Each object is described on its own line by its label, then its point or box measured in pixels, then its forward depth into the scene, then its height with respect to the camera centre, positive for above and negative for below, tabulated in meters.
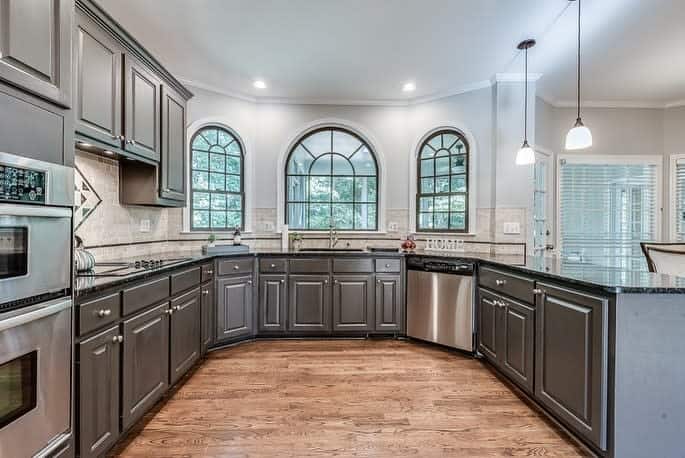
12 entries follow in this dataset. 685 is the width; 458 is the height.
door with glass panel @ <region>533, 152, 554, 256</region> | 4.08 +0.33
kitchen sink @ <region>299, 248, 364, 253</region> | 4.19 -0.25
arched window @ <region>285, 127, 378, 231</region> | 4.46 +0.59
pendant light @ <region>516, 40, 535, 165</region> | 3.01 +0.71
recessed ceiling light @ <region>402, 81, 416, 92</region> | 3.88 +1.62
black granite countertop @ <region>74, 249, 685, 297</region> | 1.69 -0.26
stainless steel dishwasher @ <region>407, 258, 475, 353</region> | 3.29 -0.72
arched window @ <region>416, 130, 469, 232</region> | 4.09 +0.56
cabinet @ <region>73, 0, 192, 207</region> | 1.99 +0.81
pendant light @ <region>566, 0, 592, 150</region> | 2.55 +0.70
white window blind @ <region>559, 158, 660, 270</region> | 4.32 +0.28
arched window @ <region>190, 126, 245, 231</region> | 3.96 +0.54
